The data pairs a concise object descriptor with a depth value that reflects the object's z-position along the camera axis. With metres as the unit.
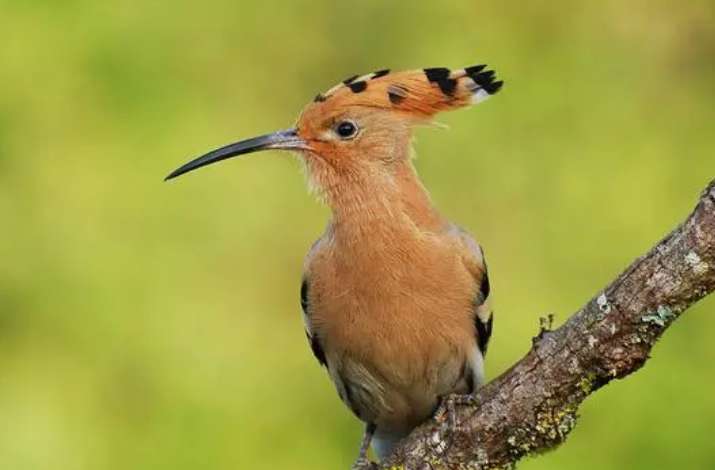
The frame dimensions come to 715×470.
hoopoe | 6.10
